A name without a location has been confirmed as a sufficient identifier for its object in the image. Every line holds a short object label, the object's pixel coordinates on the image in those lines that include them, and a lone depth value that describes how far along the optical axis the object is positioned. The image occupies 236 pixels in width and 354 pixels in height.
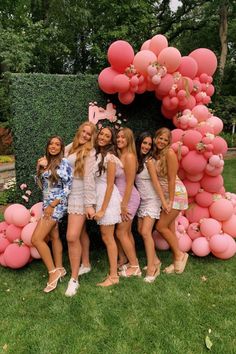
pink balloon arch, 4.00
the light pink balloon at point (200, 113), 4.21
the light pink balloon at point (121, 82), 4.06
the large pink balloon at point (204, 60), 4.38
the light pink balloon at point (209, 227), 4.20
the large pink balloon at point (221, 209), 4.28
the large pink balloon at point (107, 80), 4.20
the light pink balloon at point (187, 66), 4.19
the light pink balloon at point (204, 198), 4.34
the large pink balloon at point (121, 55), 4.03
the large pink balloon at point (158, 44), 4.13
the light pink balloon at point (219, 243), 4.09
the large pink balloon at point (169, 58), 3.99
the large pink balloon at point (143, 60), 4.00
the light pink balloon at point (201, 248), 4.18
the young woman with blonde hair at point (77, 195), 3.49
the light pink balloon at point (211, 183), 4.27
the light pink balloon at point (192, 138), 3.95
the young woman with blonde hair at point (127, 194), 3.58
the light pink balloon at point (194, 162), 3.97
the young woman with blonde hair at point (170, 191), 3.69
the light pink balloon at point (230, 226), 4.34
